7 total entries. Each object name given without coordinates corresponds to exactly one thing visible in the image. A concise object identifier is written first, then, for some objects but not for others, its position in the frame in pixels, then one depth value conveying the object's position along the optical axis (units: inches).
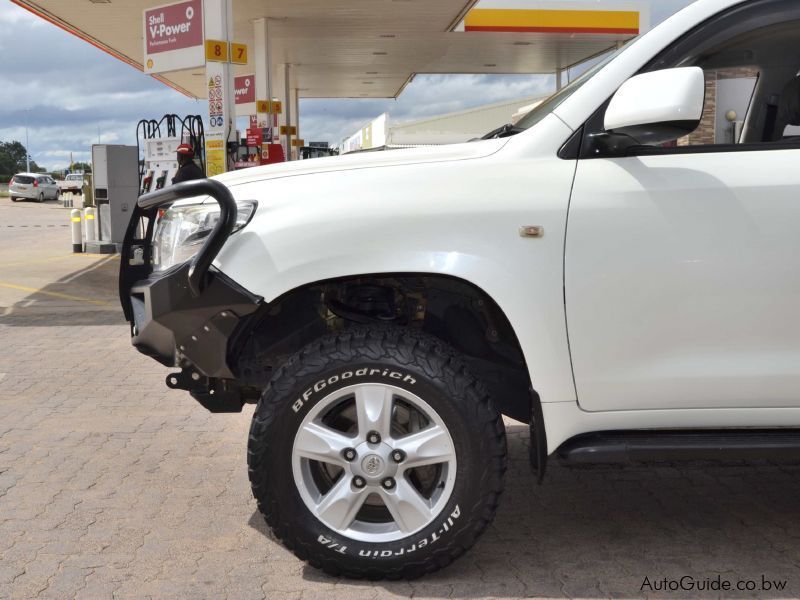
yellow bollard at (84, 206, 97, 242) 765.3
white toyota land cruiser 122.0
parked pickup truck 2075.5
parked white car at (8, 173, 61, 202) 1932.8
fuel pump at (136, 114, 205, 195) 664.4
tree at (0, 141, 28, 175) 4242.1
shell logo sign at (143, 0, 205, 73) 589.9
